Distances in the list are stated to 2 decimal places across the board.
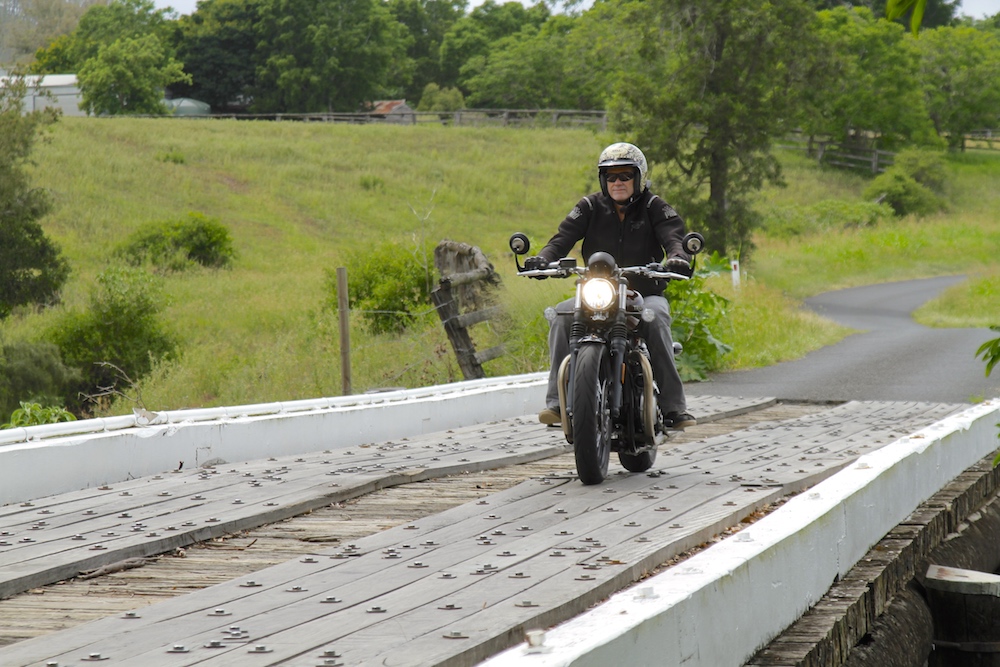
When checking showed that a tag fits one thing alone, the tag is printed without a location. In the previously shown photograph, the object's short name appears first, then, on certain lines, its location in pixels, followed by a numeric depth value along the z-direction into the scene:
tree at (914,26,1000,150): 82.06
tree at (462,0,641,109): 90.69
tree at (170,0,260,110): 100.31
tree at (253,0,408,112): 95.75
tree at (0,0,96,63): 179.12
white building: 93.00
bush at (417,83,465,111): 99.25
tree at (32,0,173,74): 110.50
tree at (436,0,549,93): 113.56
